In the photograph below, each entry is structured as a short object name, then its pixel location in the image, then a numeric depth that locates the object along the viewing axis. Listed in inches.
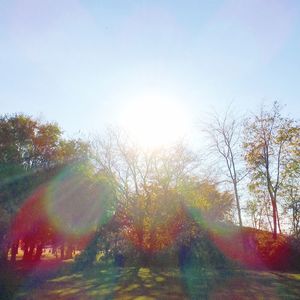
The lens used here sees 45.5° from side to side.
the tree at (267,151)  1226.6
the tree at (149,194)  1189.1
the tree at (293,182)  1203.2
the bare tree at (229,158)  1317.7
